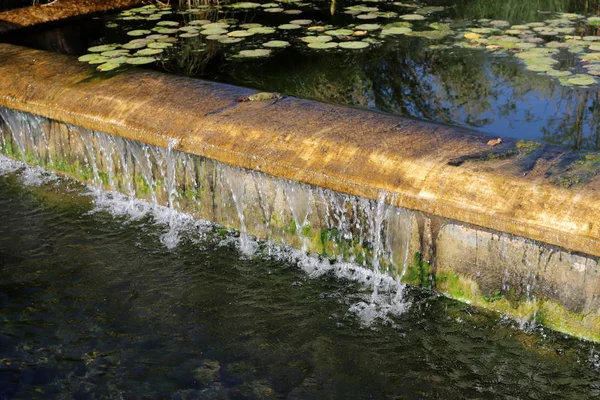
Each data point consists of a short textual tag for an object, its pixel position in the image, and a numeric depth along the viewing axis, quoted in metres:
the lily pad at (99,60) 5.28
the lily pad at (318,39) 5.91
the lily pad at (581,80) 4.73
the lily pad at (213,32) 6.19
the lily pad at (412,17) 6.49
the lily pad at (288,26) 6.32
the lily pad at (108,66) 5.02
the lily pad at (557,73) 4.92
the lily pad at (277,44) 5.86
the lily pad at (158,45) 5.79
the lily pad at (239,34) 6.11
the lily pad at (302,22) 6.45
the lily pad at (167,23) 6.50
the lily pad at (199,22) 6.49
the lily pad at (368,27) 6.19
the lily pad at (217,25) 6.36
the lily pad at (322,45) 5.77
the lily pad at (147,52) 5.61
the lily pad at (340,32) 6.05
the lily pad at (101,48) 5.65
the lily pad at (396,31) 6.07
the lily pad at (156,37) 6.05
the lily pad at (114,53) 5.48
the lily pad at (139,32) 6.21
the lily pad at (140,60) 5.36
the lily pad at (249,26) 6.36
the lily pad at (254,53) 5.63
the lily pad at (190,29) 6.27
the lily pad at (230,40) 6.01
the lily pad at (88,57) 5.32
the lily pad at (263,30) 6.20
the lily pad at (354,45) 5.73
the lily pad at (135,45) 5.76
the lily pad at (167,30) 6.23
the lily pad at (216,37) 6.08
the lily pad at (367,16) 6.52
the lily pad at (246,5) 7.07
